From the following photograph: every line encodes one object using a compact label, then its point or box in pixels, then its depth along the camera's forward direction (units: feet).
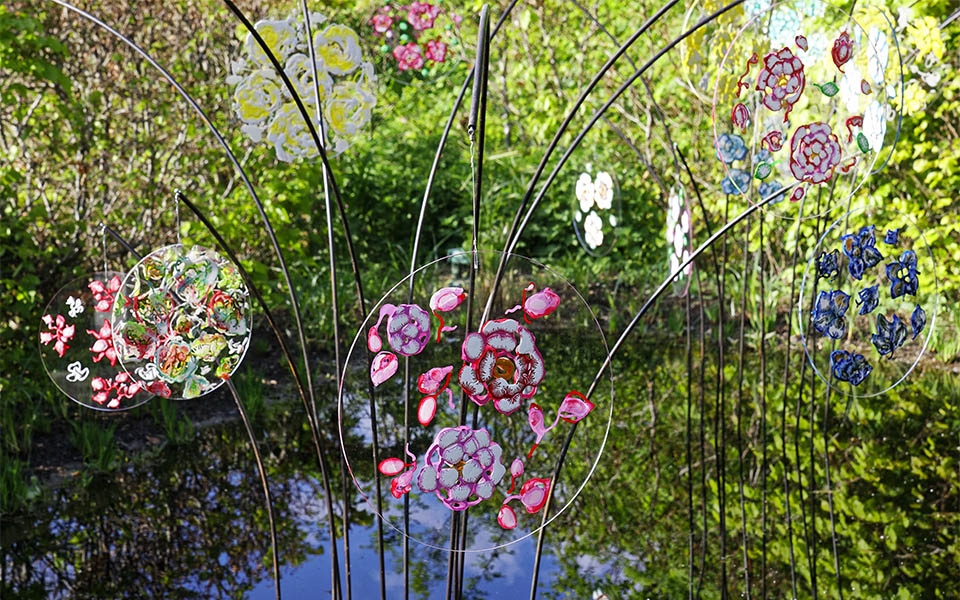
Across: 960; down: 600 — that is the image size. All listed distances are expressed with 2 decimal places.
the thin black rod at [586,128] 4.36
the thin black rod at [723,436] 6.66
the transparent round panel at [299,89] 6.25
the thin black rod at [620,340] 4.73
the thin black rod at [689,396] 7.41
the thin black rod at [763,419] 7.09
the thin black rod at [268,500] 5.61
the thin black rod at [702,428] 7.21
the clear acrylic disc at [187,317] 5.71
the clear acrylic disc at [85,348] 6.50
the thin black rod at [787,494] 7.19
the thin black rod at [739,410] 7.08
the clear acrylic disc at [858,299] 6.38
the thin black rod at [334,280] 5.26
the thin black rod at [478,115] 4.49
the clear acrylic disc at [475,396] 4.51
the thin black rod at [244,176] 4.98
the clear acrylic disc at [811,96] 5.63
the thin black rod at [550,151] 4.45
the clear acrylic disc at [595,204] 14.74
